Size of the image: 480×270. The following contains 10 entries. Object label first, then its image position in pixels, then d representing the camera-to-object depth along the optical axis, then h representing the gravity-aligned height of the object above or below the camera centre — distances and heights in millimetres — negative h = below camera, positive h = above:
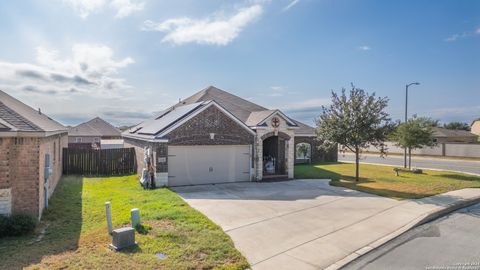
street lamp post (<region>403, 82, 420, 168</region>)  25725 +3231
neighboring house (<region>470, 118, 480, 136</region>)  61488 +2810
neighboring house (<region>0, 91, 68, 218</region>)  8781 -742
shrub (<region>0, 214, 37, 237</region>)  8344 -2260
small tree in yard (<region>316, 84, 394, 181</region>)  17641 +984
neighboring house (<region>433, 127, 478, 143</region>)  54312 +851
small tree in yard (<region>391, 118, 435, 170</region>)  23992 +495
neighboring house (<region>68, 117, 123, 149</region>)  53819 +1073
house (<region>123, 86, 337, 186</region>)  16109 -371
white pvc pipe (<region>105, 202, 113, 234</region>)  8398 -2108
